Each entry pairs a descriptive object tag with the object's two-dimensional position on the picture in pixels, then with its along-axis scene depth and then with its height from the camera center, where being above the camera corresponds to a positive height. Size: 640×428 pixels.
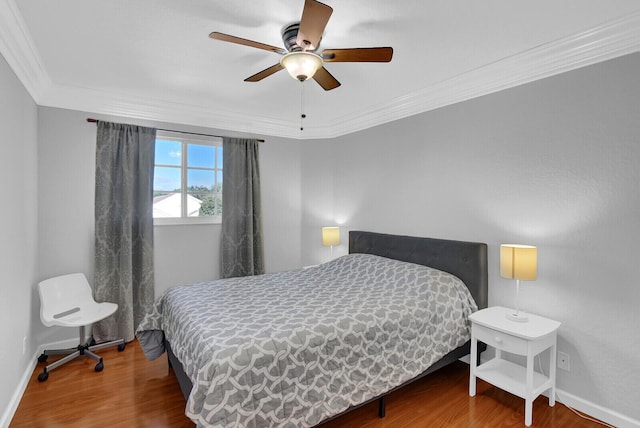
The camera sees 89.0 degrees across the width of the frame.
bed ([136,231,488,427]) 1.66 -0.77
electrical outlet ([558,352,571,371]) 2.34 -1.10
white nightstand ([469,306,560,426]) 2.13 -0.94
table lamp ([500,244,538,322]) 2.25 -0.37
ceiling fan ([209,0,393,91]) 1.71 +0.93
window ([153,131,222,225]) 3.76 +0.35
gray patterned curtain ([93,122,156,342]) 3.31 -0.18
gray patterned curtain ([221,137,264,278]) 4.02 -0.02
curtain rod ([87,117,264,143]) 3.27 +0.89
